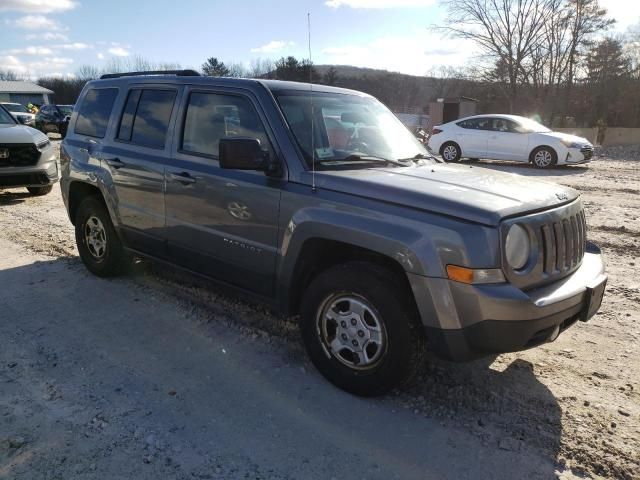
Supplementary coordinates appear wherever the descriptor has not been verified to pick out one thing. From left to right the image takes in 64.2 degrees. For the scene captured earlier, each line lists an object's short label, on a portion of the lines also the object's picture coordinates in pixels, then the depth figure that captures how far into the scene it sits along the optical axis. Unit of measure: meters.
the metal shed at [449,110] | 28.89
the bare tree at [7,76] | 94.72
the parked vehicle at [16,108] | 34.97
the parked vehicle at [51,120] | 26.58
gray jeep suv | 2.77
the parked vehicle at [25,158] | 8.77
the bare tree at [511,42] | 41.31
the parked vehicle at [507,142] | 14.33
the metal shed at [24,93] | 73.94
